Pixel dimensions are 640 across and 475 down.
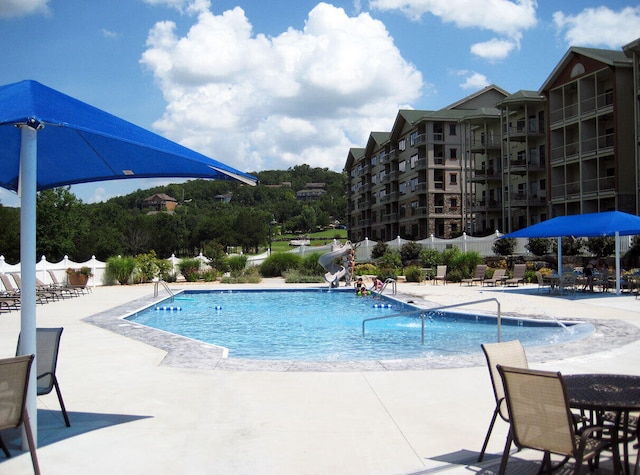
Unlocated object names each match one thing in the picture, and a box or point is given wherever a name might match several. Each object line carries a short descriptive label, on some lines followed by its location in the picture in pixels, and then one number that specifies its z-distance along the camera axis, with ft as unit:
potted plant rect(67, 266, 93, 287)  85.15
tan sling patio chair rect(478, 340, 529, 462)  14.47
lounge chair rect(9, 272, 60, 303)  65.78
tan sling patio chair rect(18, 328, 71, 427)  17.81
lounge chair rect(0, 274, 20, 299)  58.85
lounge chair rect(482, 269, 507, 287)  81.36
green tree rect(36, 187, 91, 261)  178.40
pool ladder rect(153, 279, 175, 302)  71.53
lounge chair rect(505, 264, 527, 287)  81.51
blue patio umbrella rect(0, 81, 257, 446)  15.30
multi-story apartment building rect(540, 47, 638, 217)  113.19
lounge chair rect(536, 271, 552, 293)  72.63
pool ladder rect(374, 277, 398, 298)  70.51
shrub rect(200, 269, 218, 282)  103.96
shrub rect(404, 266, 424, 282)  95.04
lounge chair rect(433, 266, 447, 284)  93.15
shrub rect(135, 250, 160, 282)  101.08
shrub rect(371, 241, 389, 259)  124.67
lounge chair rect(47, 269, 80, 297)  73.60
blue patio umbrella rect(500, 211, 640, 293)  61.26
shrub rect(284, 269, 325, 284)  93.86
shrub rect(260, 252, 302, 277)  108.37
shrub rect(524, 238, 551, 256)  102.37
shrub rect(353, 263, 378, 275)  104.68
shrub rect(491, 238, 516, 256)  107.65
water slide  82.38
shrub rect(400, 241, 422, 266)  113.91
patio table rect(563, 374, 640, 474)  12.21
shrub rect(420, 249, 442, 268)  105.19
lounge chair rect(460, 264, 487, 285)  85.32
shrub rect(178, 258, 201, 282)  104.04
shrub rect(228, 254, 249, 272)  110.32
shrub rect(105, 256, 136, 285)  98.48
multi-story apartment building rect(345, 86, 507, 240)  175.42
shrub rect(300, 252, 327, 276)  101.55
